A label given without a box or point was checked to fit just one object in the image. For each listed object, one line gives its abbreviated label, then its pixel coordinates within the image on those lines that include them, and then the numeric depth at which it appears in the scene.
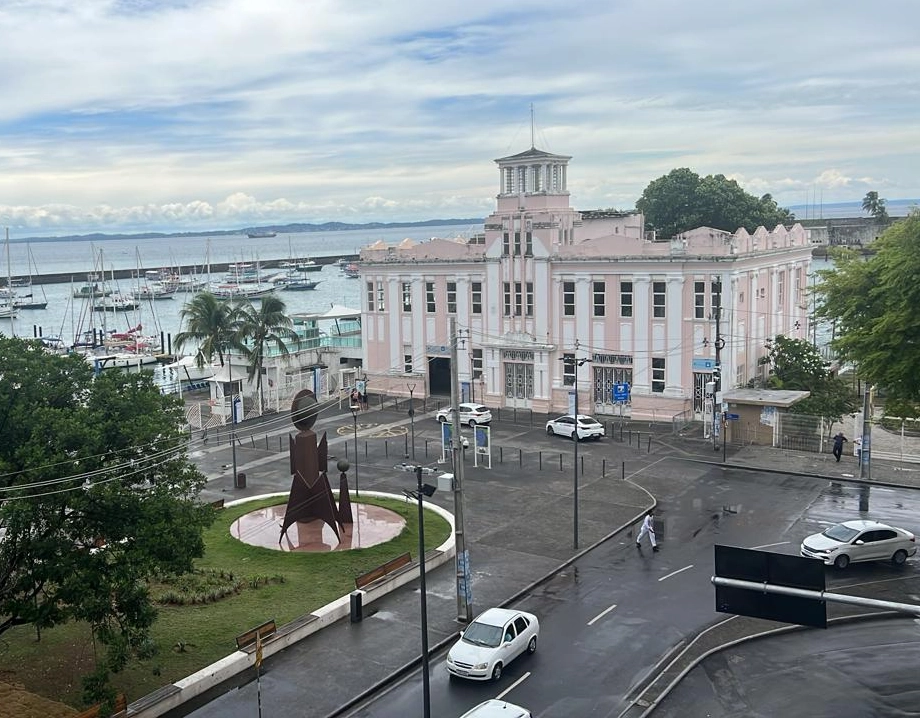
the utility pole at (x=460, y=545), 23.41
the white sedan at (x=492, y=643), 20.30
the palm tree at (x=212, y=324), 55.53
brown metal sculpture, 30.25
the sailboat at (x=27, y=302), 165.20
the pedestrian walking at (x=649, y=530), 29.16
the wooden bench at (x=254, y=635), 21.56
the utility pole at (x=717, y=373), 44.13
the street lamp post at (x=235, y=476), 38.06
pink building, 49.53
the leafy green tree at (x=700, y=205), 83.31
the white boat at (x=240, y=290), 176.25
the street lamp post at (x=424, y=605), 17.84
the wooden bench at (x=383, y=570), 25.45
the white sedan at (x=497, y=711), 17.41
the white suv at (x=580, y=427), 46.16
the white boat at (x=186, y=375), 67.69
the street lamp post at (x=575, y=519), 28.97
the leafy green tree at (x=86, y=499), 18.02
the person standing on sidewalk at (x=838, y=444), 40.22
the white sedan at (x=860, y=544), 26.73
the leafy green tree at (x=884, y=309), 27.64
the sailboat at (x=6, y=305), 130.21
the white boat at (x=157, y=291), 181.20
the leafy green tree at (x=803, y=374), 45.31
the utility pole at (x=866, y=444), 37.28
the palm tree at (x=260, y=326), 55.03
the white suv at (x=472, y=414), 49.47
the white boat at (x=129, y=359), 83.69
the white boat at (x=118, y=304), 153.12
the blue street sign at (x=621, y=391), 50.88
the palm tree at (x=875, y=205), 173.74
